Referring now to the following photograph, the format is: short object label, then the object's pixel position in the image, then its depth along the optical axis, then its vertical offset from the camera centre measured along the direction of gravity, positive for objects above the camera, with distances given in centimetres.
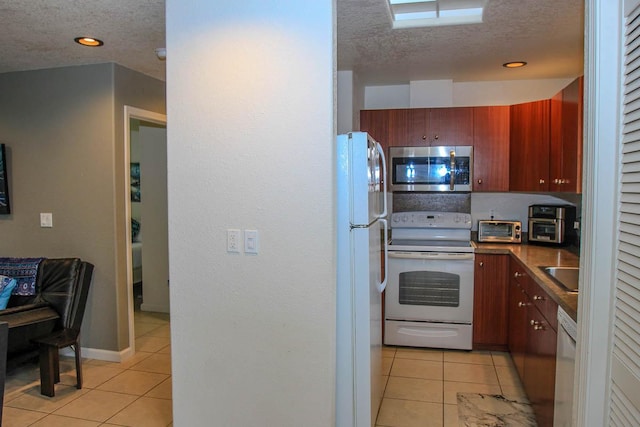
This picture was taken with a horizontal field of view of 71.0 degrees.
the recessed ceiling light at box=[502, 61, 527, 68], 364 +104
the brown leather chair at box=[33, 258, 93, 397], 320 -80
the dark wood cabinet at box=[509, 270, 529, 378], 303 -97
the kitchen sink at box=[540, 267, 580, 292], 283 -53
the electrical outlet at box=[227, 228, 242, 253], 219 -23
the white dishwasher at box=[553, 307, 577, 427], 180 -76
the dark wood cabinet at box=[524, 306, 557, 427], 221 -96
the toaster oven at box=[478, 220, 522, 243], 403 -37
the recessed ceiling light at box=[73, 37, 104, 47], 298 +102
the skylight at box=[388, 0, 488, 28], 273 +112
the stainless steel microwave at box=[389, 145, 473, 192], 402 +21
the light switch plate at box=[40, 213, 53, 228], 380 -23
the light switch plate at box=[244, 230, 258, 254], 216 -24
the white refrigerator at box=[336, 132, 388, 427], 229 -47
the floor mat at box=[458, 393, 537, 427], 269 -139
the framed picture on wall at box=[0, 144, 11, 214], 385 +8
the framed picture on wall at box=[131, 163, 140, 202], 654 +15
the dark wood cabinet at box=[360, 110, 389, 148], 416 +62
